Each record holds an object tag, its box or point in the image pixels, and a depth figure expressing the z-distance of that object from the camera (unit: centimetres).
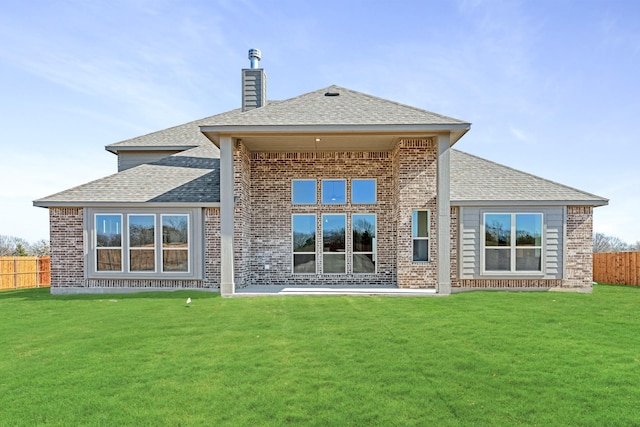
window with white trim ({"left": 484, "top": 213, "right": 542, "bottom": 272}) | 1152
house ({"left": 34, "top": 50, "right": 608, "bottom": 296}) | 1068
